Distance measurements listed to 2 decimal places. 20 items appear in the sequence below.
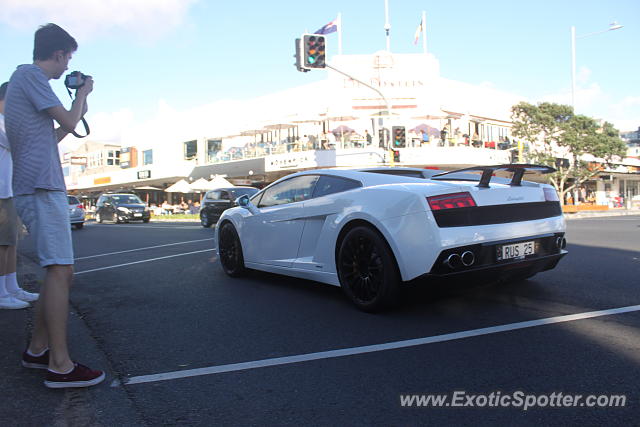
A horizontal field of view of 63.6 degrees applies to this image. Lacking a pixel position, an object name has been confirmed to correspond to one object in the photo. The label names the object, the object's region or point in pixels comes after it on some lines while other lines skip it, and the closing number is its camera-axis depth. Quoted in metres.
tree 32.66
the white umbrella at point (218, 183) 31.33
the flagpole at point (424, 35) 40.03
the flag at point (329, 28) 31.58
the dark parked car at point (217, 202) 18.41
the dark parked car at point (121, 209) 24.48
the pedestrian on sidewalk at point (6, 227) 4.19
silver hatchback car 18.73
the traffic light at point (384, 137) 21.14
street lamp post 33.38
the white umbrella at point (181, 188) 33.09
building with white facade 34.81
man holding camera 2.68
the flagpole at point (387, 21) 41.06
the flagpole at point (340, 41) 41.14
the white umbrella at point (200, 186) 31.97
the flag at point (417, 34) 40.62
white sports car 3.72
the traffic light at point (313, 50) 14.58
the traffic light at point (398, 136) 20.14
